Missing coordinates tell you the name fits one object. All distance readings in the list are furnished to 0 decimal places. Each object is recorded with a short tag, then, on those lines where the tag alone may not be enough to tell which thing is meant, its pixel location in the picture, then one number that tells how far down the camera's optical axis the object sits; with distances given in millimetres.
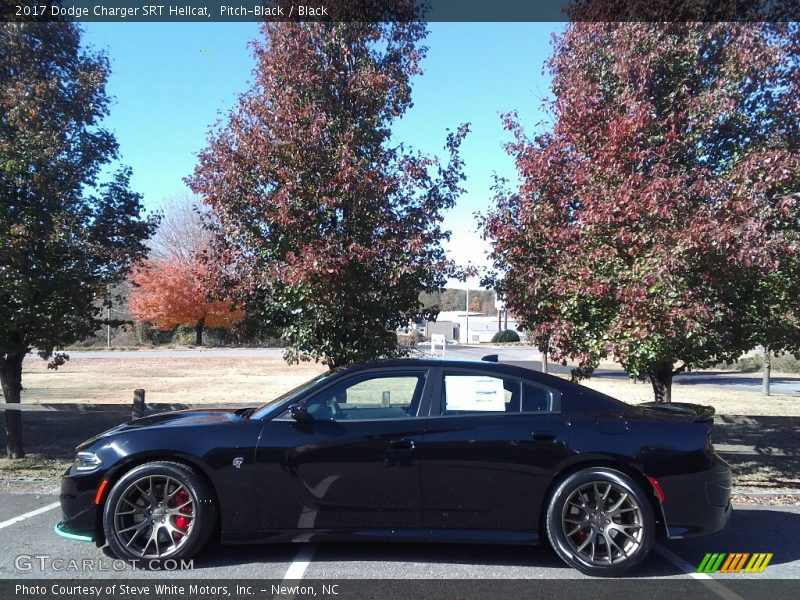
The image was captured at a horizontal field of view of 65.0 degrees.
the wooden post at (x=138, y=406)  7863
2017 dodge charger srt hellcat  4418
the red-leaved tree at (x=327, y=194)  6980
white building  65625
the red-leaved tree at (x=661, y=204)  6277
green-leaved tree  7527
